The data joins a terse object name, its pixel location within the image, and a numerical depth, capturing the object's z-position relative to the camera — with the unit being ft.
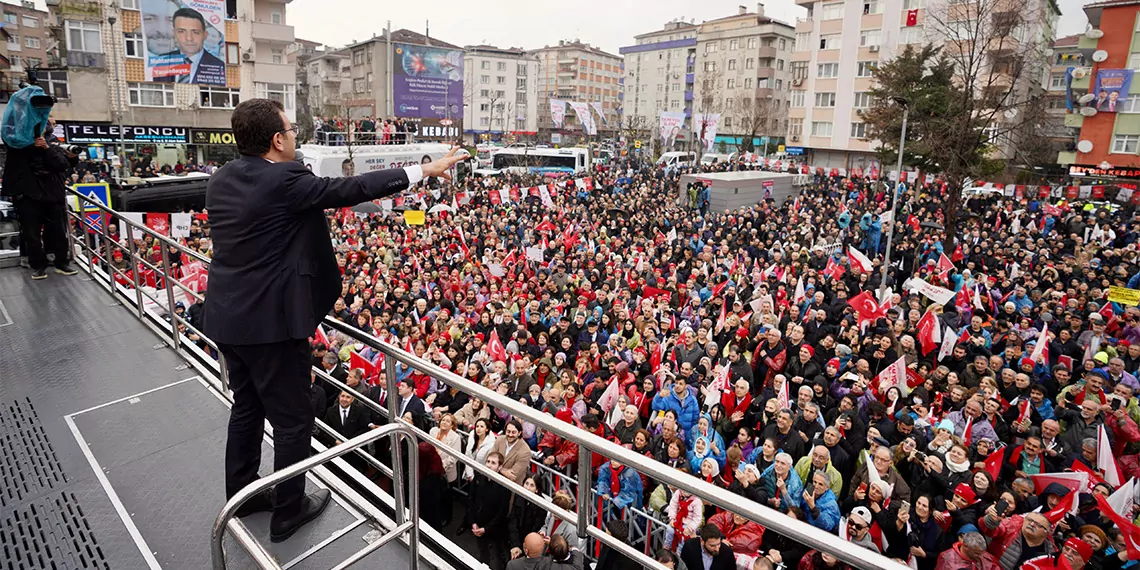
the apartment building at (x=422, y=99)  144.25
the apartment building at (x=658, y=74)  269.23
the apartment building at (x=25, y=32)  192.34
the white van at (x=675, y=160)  148.48
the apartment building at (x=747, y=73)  217.97
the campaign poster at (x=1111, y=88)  122.93
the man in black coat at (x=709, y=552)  16.22
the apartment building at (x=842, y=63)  156.56
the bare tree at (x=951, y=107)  61.00
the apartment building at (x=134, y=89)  106.63
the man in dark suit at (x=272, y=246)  8.45
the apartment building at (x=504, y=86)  292.16
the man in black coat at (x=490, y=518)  20.57
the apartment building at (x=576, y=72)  352.08
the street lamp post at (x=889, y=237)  44.55
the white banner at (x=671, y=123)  119.24
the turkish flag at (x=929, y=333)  34.45
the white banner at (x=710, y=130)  121.60
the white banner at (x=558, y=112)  120.98
